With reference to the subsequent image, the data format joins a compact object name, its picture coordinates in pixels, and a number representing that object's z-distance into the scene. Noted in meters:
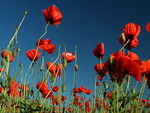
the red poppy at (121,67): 1.03
